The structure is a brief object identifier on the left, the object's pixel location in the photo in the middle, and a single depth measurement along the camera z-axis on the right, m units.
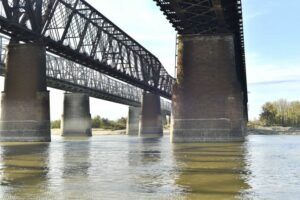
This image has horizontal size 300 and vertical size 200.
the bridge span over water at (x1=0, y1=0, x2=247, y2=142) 44.88
